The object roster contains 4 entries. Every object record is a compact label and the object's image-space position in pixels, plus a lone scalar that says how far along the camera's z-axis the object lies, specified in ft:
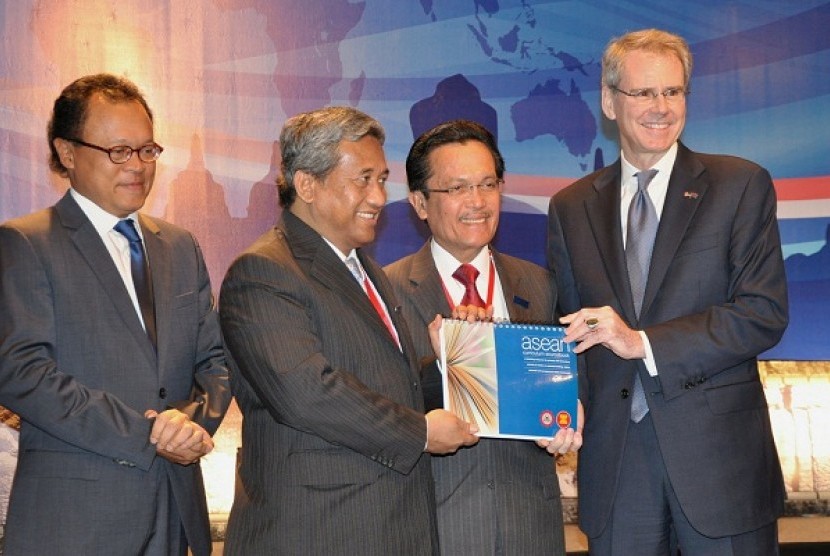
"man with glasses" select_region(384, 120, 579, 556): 10.29
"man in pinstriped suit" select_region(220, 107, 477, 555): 8.92
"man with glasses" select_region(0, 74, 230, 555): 9.67
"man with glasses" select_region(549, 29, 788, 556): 10.32
